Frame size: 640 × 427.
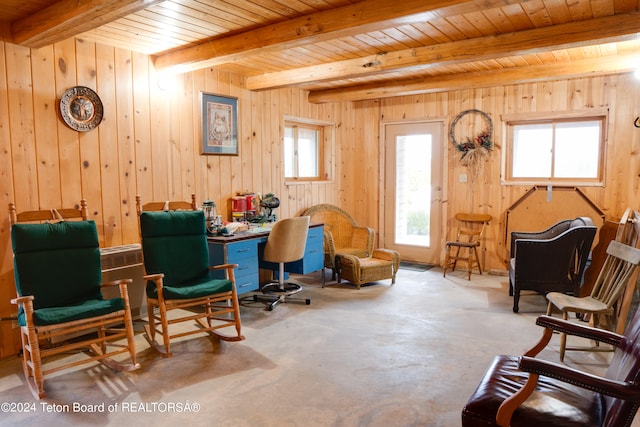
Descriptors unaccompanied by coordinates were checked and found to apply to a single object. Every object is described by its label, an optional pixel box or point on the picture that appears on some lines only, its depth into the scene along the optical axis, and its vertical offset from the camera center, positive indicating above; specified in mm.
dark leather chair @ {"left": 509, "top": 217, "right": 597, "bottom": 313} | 4027 -772
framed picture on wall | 4645 +552
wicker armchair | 5699 -691
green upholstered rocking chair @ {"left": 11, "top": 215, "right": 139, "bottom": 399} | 2760 -779
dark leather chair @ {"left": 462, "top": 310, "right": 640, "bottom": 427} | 1554 -859
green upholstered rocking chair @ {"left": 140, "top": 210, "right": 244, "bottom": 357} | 3338 -746
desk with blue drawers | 4105 -709
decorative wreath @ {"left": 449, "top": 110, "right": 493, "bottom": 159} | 5754 +465
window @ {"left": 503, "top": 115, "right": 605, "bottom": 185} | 5305 +303
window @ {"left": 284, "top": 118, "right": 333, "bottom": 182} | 5914 +372
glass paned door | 6266 -183
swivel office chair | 4242 -637
